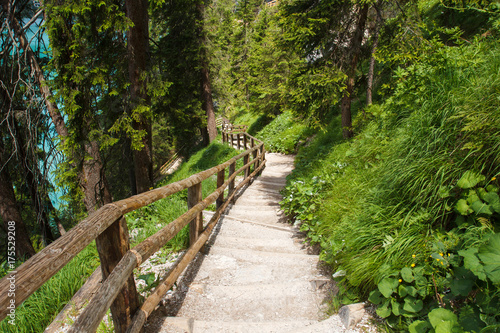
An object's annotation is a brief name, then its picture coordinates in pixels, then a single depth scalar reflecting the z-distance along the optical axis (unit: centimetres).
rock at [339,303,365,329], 236
